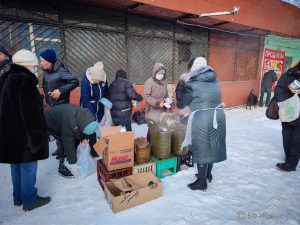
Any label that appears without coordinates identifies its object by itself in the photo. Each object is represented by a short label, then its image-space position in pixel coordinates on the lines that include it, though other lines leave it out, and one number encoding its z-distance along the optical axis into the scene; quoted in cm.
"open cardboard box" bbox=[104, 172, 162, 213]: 259
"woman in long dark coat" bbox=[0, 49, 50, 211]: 226
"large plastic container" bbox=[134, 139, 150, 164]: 324
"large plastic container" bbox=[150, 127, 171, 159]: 337
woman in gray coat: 284
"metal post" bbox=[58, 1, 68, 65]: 532
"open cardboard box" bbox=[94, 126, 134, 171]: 293
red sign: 1102
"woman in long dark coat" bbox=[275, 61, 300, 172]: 357
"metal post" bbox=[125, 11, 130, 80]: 628
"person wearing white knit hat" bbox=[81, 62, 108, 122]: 372
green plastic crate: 337
